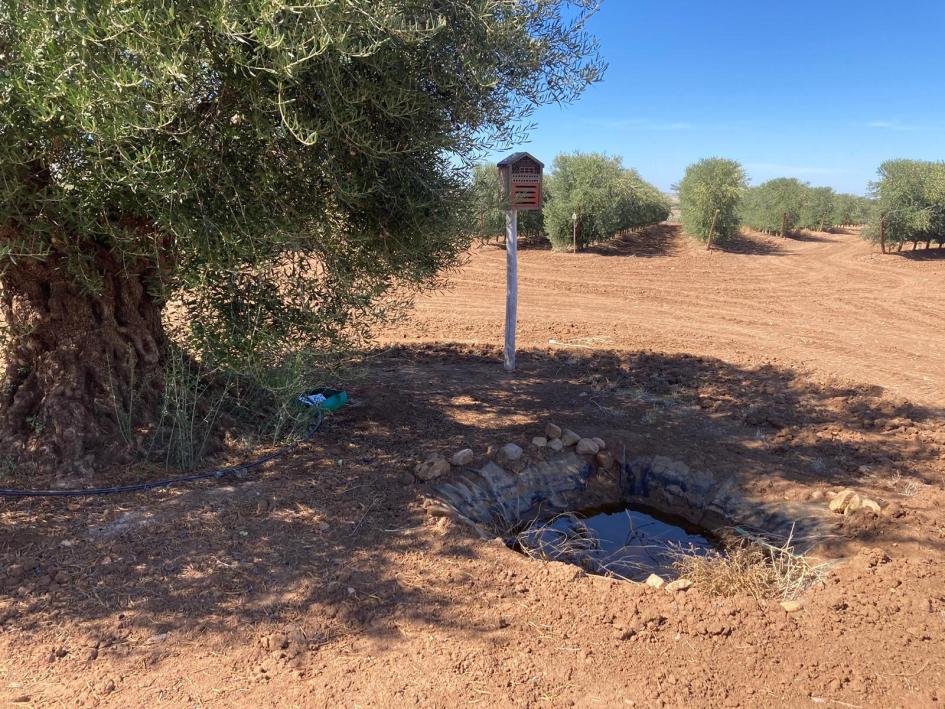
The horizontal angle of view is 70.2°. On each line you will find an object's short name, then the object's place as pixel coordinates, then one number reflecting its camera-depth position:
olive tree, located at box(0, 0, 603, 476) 3.52
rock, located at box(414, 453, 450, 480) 5.52
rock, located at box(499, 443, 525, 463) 6.03
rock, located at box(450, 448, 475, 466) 5.80
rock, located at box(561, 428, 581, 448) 6.45
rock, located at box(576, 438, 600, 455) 6.39
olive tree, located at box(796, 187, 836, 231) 37.41
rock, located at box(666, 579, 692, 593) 4.30
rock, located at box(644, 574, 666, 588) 4.42
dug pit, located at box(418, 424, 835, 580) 5.39
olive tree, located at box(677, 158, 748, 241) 27.67
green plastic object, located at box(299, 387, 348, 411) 6.62
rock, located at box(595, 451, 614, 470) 6.35
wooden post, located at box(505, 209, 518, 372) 8.70
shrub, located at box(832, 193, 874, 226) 41.50
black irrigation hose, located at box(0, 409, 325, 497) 4.85
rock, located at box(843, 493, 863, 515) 5.33
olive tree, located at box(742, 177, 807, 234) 35.47
